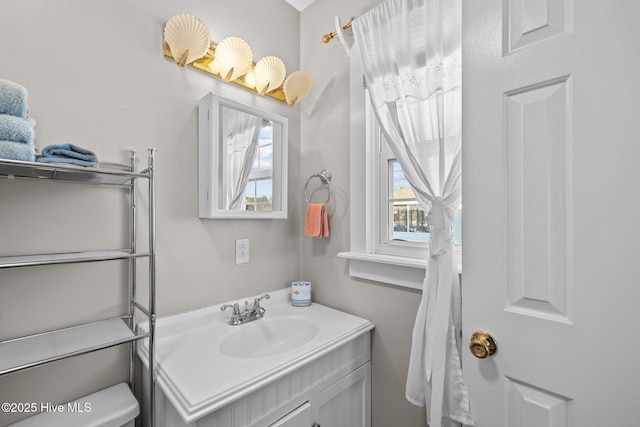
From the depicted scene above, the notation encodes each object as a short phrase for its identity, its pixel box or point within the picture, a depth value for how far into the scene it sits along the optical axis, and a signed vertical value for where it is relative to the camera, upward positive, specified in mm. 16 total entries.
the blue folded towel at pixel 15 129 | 726 +223
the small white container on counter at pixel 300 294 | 1607 -462
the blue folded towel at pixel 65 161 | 796 +153
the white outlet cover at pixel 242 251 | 1477 -198
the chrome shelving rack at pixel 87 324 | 761 -355
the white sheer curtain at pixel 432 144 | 974 +273
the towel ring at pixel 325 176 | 1630 +219
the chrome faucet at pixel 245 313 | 1348 -491
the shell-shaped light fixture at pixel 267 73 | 1514 +764
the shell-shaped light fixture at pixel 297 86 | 1597 +729
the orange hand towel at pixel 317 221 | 1560 -41
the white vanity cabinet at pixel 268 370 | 849 -542
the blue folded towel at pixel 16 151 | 719 +164
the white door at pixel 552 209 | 610 +11
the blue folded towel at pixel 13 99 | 735 +305
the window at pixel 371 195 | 1416 +98
